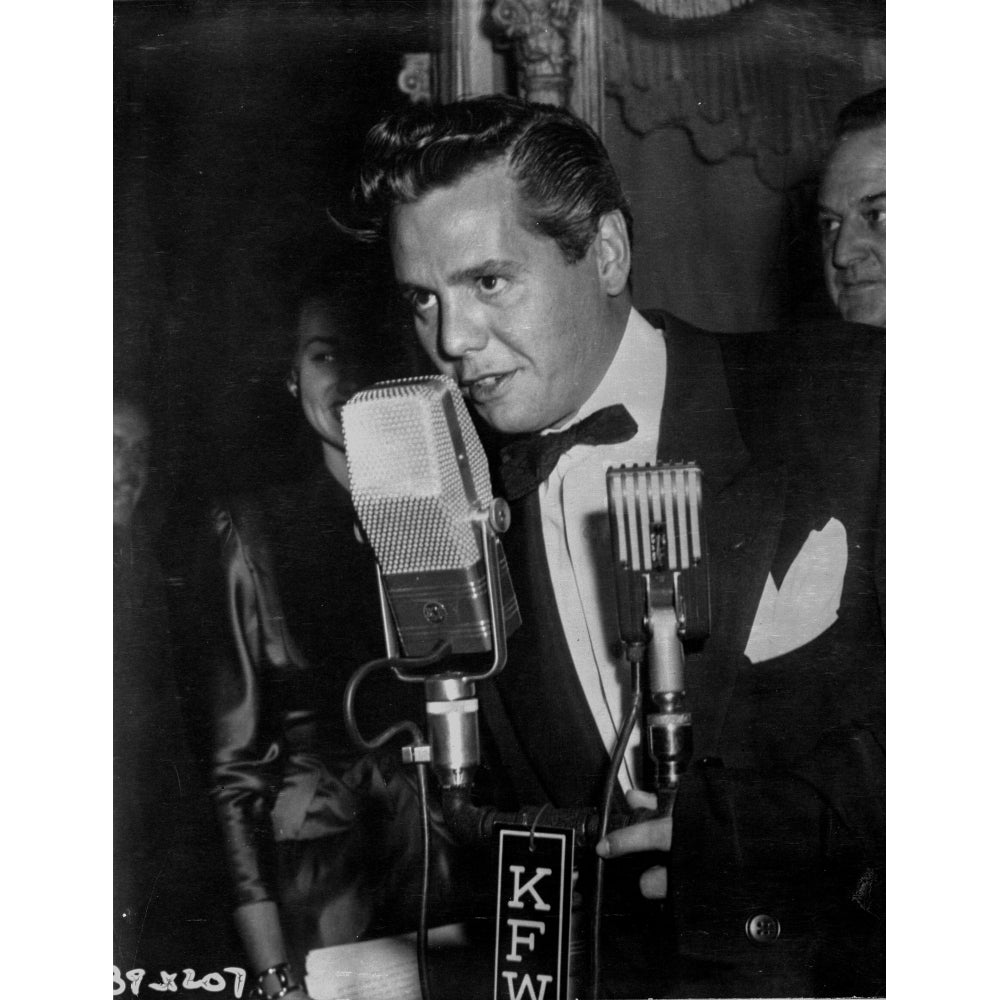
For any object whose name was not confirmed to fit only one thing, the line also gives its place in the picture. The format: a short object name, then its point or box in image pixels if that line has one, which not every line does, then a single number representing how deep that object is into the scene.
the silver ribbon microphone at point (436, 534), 1.71
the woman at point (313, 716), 1.87
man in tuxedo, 1.82
